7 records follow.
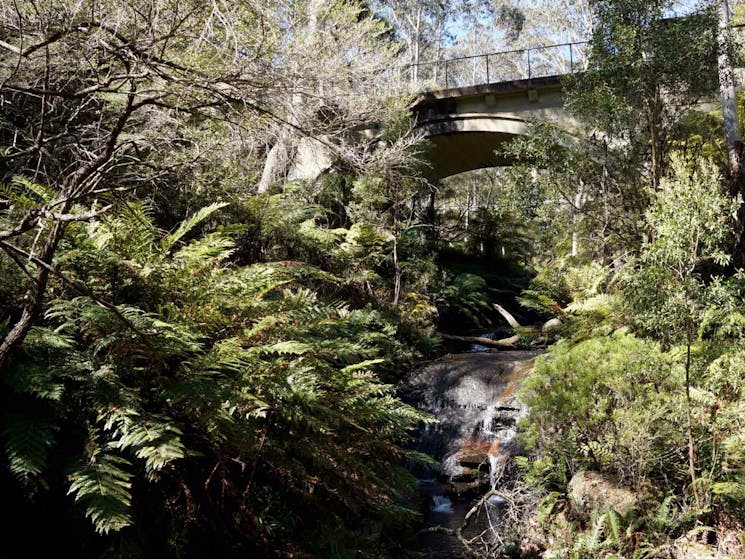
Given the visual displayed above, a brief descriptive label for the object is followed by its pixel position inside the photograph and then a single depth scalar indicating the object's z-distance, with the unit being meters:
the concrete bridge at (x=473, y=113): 12.49
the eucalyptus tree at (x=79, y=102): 2.09
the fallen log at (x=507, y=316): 13.16
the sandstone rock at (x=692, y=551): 4.10
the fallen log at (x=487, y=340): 11.65
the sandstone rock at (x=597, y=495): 4.60
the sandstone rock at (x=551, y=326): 11.24
